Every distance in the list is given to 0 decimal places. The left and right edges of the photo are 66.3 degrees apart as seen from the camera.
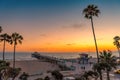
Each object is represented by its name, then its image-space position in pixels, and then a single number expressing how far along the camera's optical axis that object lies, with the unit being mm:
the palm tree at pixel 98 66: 14560
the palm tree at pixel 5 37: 21117
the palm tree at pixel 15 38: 21081
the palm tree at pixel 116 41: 31950
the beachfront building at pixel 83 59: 36127
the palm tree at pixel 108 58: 15721
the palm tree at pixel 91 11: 19006
